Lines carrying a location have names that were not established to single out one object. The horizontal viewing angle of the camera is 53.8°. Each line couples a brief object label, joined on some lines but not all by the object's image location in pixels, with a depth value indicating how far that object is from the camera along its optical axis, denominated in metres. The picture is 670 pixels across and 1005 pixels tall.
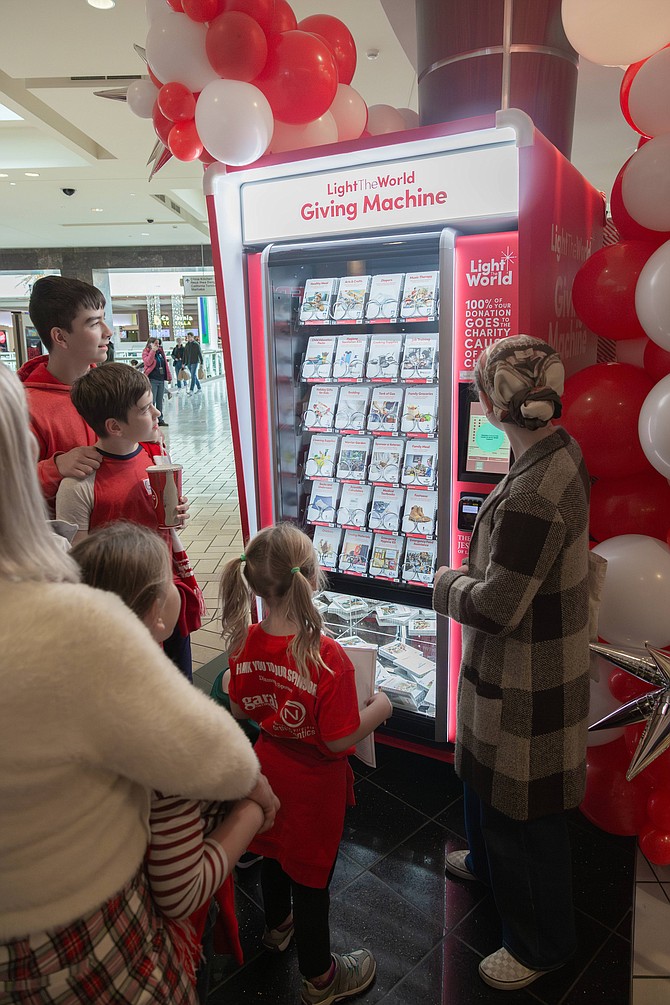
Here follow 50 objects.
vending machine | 2.22
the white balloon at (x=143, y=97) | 3.09
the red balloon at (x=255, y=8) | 2.33
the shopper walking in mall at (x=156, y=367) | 14.13
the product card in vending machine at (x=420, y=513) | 2.71
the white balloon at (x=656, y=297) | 1.91
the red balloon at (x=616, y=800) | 2.35
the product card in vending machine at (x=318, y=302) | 2.77
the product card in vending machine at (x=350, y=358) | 2.73
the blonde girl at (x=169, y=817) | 1.03
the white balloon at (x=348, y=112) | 2.84
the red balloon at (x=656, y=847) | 2.22
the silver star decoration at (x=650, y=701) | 2.00
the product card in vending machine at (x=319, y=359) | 2.80
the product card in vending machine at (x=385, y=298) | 2.62
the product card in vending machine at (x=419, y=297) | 2.52
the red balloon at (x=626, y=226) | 2.22
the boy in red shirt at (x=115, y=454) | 2.06
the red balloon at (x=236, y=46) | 2.30
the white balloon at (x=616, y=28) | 1.93
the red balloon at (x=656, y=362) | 2.18
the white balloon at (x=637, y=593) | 2.05
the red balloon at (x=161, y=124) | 2.86
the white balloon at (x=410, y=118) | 3.07
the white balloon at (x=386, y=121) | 3.04
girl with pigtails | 1.62
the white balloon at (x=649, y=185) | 1.98
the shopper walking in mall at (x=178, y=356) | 20.72
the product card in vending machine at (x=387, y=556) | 2.79
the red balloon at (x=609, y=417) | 2.20
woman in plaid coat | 1.57
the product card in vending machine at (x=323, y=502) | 2.94
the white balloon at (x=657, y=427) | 1.93
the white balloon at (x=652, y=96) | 1.98
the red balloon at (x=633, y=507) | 2.28
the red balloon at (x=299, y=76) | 2.39
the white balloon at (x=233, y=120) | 2.31
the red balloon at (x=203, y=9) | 2.33
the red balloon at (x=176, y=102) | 2.61
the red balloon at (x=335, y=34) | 2.82
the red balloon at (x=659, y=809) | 2.25
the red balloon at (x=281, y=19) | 2.45
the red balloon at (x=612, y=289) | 2.17
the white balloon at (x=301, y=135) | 2.62
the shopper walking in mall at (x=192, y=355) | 20.05
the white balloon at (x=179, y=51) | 2.45
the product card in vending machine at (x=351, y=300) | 2.69
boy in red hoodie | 2.25
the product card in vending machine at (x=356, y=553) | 2.89
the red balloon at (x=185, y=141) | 2.74
